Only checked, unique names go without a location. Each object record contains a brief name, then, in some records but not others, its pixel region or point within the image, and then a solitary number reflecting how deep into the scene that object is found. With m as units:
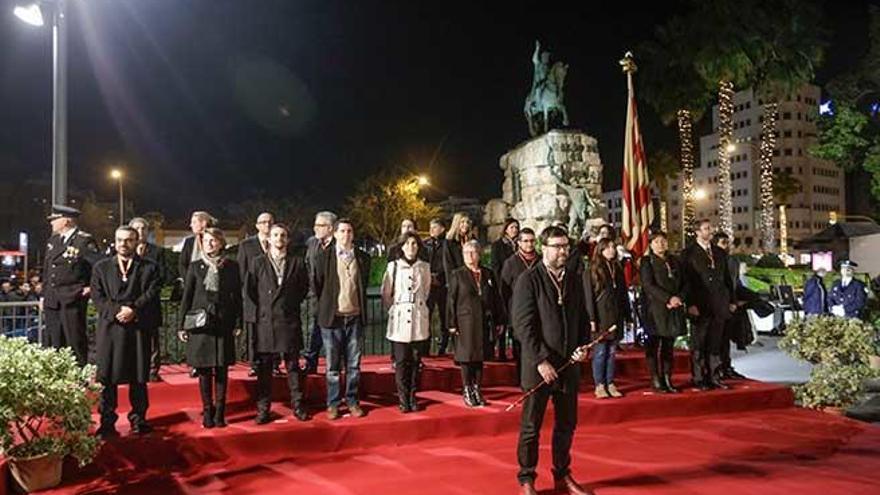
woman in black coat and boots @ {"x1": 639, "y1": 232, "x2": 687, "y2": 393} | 8.16
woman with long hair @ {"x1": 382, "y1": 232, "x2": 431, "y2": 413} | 7.16
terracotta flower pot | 5.28
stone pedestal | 18.20
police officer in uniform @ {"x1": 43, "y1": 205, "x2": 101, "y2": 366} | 6.86
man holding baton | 5.15
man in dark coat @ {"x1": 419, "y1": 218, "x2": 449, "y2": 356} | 8.88
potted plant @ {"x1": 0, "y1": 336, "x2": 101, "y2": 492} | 5.19
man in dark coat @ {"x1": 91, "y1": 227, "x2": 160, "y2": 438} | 6.10
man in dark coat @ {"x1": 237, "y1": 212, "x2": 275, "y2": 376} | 6.98
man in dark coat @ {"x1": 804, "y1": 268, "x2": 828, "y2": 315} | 14.72
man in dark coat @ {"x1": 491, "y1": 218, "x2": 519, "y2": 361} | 8.90
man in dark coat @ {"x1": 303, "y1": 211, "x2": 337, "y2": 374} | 7.29
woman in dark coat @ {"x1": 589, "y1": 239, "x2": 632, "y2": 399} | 7.88
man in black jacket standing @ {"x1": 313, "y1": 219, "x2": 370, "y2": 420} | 6.99
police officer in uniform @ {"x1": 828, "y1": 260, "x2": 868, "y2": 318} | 13.84
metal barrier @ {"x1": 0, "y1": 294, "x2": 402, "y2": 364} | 9.03
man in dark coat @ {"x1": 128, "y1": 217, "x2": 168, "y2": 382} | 7.20
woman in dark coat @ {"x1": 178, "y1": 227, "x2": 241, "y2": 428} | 6.39
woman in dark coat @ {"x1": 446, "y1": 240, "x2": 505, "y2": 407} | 7.30
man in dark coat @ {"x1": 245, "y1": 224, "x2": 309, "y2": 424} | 6.71
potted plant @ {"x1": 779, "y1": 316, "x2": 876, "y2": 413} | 8.62
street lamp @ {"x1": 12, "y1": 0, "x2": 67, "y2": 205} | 7.82
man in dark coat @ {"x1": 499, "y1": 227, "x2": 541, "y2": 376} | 7.18
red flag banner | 11.18
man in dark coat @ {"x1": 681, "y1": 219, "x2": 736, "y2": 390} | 8.46
